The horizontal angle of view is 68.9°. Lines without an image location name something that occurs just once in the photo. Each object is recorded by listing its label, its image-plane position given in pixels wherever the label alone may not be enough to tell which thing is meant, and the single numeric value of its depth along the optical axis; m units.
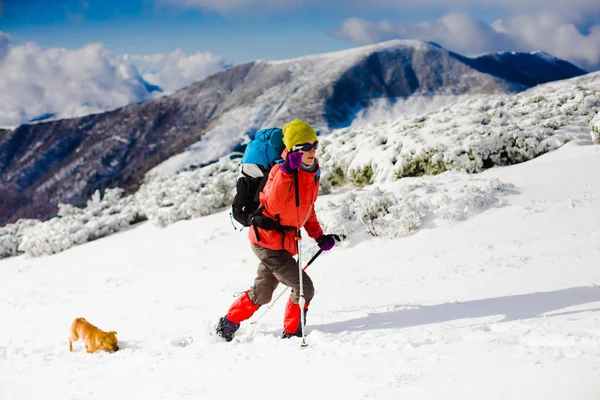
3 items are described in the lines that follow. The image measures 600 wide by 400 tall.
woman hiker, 3.77
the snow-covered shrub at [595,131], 8.83
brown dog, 4.58
